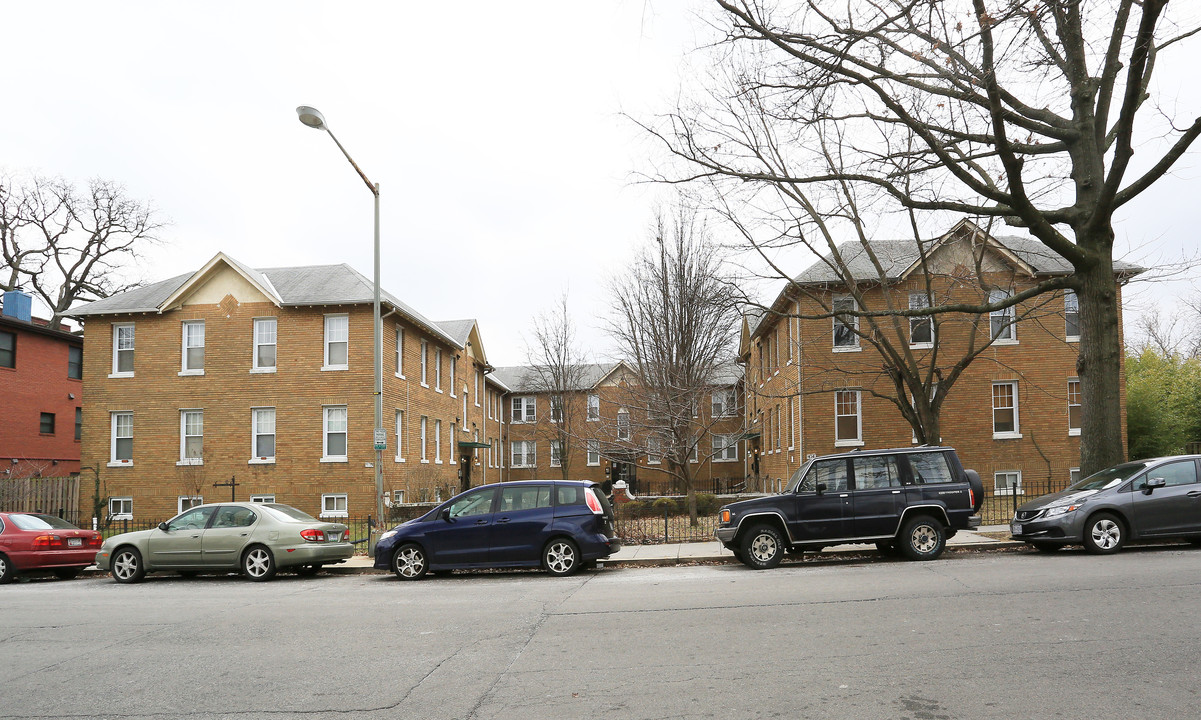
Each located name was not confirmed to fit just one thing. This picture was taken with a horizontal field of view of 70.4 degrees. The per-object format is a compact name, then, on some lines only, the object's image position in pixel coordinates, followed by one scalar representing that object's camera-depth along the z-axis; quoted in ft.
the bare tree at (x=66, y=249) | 146.82
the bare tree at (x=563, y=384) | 139.17
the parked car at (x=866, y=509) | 46.52
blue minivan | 47.47
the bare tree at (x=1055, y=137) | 40.68
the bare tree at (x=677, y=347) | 73.56
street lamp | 58.44
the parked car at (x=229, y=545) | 50.03
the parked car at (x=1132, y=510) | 44.39
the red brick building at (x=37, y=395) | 111.14
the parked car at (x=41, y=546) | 52.90
